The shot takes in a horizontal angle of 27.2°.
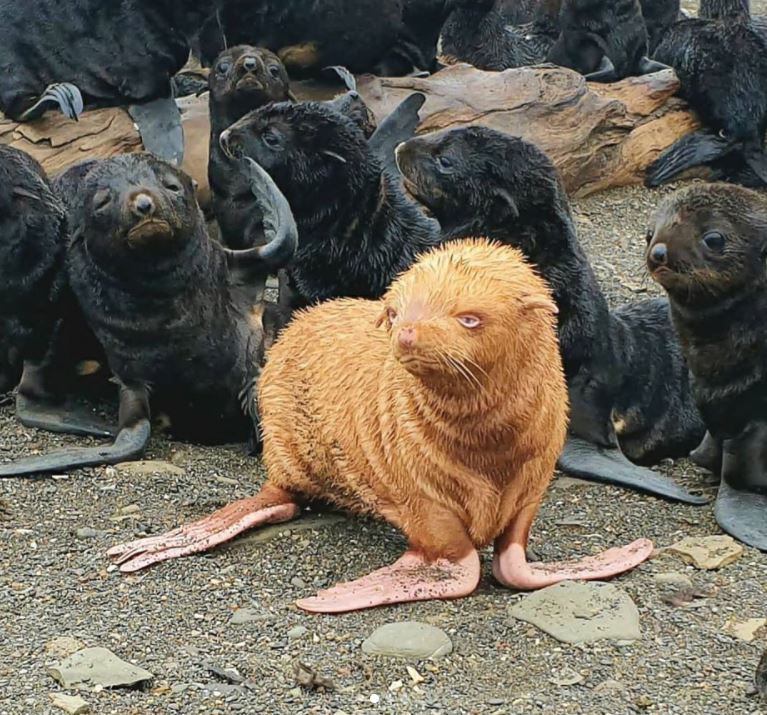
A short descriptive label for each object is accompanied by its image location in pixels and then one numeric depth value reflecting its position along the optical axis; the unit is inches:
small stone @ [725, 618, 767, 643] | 164.9
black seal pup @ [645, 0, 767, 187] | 391.2
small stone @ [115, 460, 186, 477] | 220.2
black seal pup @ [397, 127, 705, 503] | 239.0
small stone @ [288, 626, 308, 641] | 162.6
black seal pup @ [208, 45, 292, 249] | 298.2
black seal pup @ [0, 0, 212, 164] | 327.6
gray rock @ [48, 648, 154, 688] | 150.9
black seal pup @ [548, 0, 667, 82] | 417.1
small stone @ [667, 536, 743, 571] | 189.5
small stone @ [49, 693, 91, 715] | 144.6
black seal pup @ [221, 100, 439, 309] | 260.8
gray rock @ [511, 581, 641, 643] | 161.8
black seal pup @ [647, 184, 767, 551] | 209.0
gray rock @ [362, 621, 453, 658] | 157.8
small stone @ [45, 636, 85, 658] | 158.1
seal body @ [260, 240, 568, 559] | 159.5
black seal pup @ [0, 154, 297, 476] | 225.9
